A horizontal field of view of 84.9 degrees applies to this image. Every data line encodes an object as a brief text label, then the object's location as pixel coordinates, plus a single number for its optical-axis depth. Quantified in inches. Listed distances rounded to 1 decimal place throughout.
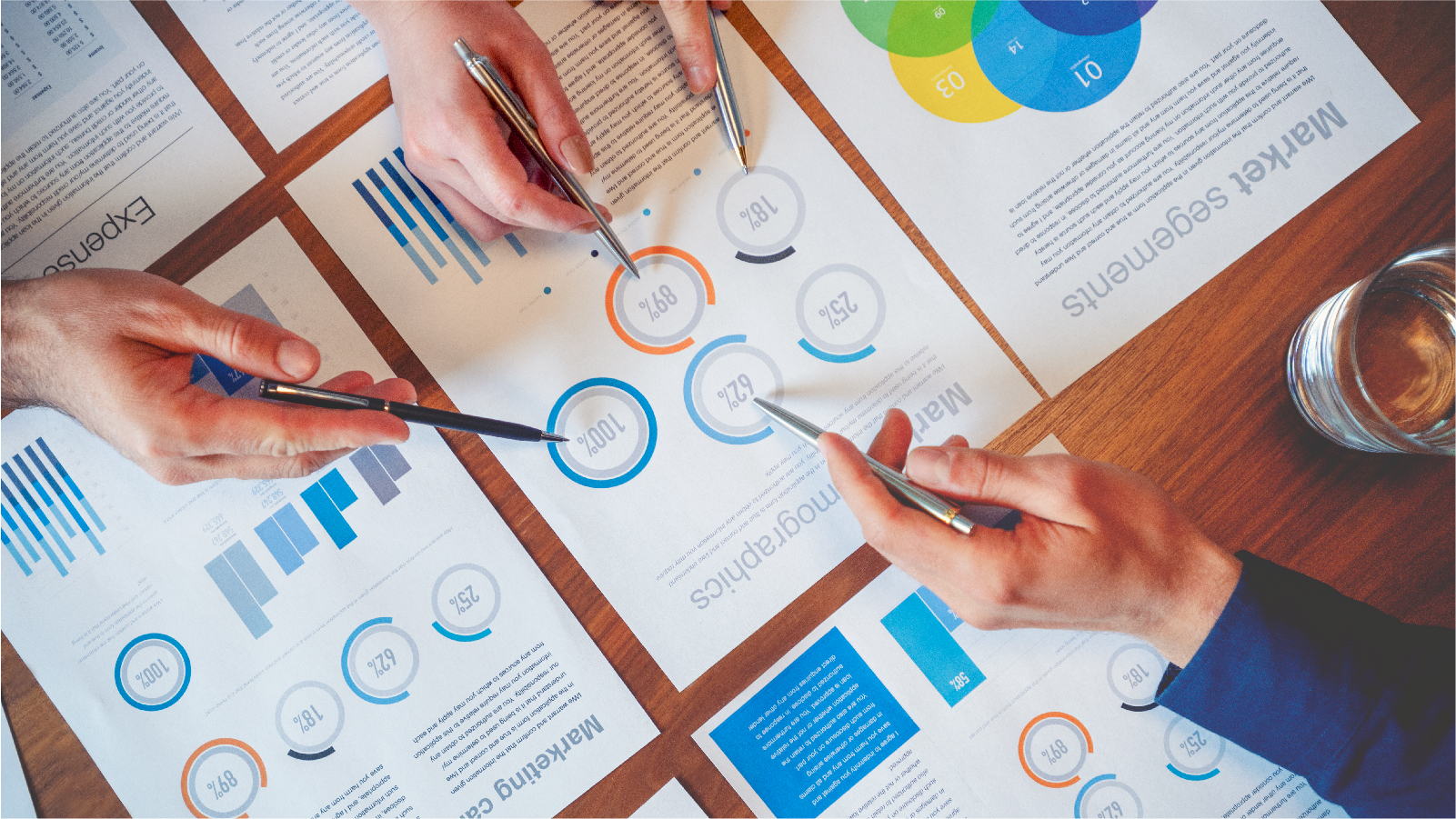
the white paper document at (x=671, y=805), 27.5
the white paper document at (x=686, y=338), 27.9
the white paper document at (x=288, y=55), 29.1
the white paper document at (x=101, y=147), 28.9
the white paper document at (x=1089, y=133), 28.6
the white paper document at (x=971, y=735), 27.5
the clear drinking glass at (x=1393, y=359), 26.3
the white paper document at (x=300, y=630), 27.7
